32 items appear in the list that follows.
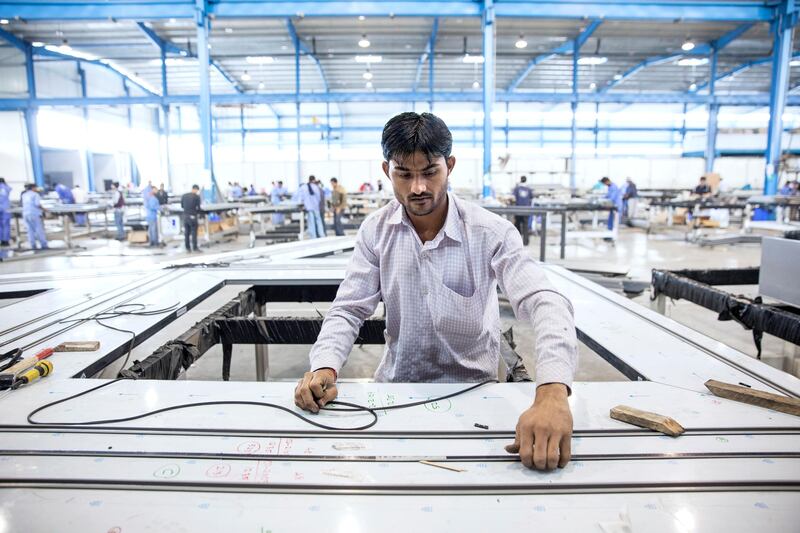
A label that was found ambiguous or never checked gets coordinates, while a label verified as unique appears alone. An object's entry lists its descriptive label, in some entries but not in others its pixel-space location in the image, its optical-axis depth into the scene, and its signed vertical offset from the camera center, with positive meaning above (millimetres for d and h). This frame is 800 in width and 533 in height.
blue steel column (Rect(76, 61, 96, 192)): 18625 +1395
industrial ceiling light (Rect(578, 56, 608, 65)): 15675 +4389
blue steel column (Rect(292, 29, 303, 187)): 13386 +3893
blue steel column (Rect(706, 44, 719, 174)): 14352 +2376
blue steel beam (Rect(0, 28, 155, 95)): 13498 +4383
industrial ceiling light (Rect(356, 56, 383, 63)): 15136 +4281
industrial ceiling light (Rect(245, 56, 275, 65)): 15395 +4394
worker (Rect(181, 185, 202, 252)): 8594 -245
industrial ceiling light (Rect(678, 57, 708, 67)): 16203 +4454
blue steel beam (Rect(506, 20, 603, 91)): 12568 +4254
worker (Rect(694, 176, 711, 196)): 12492 +159
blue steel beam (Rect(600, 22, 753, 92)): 13071 +4309
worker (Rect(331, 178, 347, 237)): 10242 -84
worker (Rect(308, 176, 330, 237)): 9839 -138
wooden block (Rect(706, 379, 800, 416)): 1129 -476
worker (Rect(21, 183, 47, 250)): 8977 -231
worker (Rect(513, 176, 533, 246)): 10156 +42
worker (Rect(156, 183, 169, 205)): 10108 +65
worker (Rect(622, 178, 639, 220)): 12216 -81
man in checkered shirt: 1280 -253
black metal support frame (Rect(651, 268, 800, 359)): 2301 -586
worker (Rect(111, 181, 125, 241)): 10797 -258
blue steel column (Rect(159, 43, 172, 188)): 13768 +3424
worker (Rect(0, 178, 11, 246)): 9367 -244
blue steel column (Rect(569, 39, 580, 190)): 13633 +2264
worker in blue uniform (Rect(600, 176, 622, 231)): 11039 +66
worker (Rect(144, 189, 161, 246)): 9484 -310
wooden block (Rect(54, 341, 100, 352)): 1609 -477
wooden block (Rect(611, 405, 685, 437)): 1042 -483
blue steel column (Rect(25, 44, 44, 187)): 13891 +2046
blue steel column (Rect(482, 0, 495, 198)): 9336 +2114
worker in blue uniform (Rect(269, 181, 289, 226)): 13664 +65
